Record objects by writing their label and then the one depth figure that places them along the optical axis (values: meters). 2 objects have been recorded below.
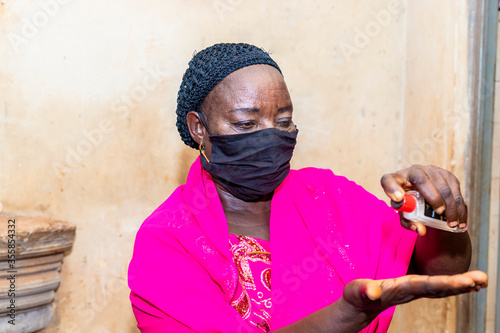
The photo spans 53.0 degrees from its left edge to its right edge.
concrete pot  2.20
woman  1.49
